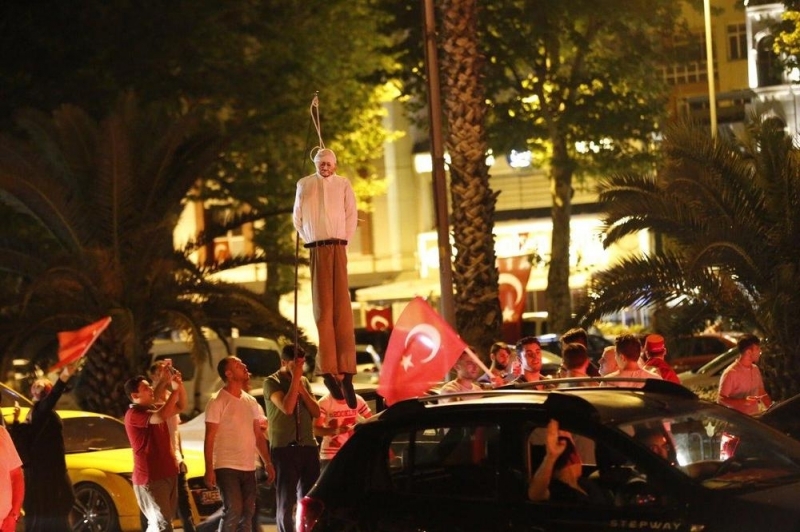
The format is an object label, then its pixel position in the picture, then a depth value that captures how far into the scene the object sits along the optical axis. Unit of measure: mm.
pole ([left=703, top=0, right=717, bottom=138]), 34716
